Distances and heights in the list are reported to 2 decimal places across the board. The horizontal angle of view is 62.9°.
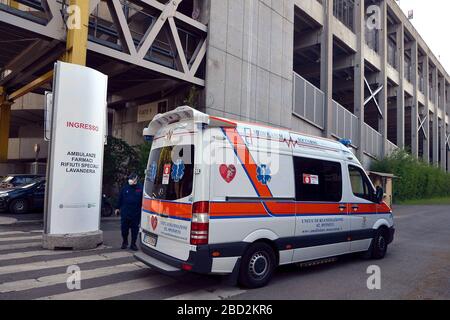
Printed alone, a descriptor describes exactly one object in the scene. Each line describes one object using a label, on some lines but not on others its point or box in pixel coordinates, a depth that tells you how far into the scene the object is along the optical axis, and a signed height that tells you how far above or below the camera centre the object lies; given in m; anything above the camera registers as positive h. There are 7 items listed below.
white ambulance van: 4.96 -0.25
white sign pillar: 7.74 +0.34
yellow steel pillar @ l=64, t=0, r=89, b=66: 10.53 +4.01
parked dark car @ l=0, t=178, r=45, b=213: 13.90 -0.78
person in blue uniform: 7.87 -0.56
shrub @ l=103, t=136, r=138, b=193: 14.92 +0.69
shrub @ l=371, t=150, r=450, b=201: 28.52 +0.97
